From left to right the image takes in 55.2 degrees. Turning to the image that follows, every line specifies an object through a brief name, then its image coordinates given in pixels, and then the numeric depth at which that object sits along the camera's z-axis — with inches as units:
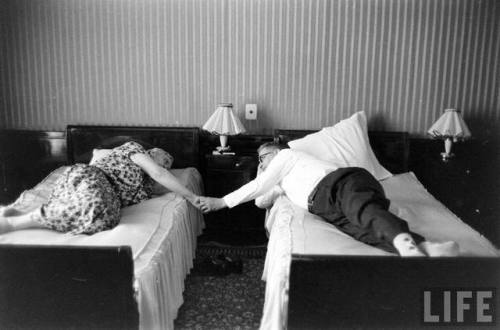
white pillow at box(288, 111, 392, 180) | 121.3
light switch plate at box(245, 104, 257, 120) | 134.8
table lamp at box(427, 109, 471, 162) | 124.6
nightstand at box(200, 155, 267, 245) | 128.8
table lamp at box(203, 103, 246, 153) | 126.0
